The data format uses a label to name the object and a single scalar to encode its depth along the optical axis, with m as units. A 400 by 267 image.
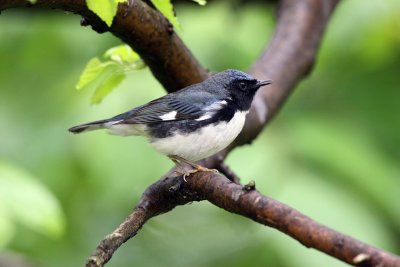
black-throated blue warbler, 7.62
